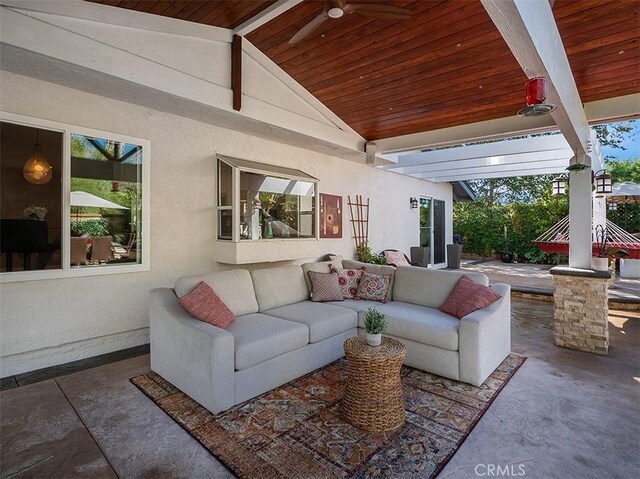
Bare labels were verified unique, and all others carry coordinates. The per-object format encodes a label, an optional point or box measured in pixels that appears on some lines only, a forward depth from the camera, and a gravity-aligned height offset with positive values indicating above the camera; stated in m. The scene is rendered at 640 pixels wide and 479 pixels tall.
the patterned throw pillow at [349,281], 4.30 -0.60
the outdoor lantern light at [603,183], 5.07 +0.82
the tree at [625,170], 11.50 +2.35
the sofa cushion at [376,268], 4.28 -0.45
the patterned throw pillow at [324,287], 4.14 -0.66
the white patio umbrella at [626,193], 7.52 +1.00
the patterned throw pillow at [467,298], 3.30 -0.65
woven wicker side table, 2.31 -1.11
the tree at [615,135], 12.77 +3.97
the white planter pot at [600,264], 4.13 -0.36
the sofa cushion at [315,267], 4.36 -0.44
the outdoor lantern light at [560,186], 5.43 +0.83
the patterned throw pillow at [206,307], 2.88 -0.63
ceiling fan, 2.74 +1.94
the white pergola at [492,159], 5.90 +1.62
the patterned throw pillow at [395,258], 7.09 -0.49
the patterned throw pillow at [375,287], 4.13 -0.65
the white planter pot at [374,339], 2.54 -0.80
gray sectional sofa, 2.60 -0.89
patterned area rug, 1.95 -1.36
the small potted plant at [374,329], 2.54 -0.72
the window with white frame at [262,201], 4.51 +0.52
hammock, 5.12 -0.09
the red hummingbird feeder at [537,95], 2.42 +1.04
